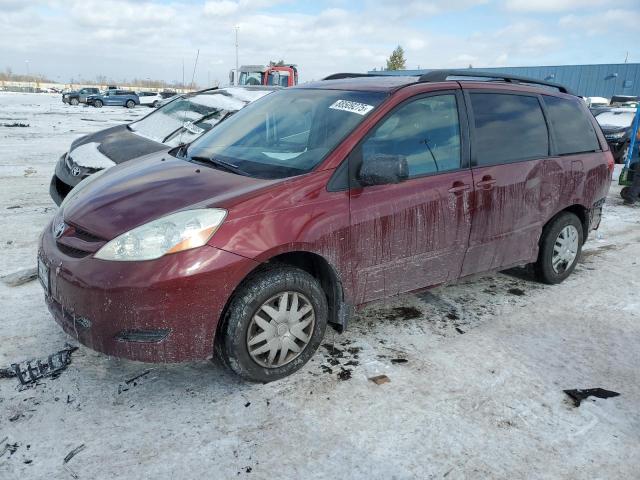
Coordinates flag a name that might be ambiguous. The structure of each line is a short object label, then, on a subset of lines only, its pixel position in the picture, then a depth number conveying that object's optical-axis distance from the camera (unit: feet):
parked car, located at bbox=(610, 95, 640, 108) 85.21
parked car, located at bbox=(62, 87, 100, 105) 129.70
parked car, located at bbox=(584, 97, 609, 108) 96.44
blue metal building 131.54
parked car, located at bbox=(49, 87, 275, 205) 18.79
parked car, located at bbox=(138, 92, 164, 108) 135.95
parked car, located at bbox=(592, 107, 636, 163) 46.21
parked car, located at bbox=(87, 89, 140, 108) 125.59
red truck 64.13
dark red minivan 8.53
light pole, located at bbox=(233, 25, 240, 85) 69.92
